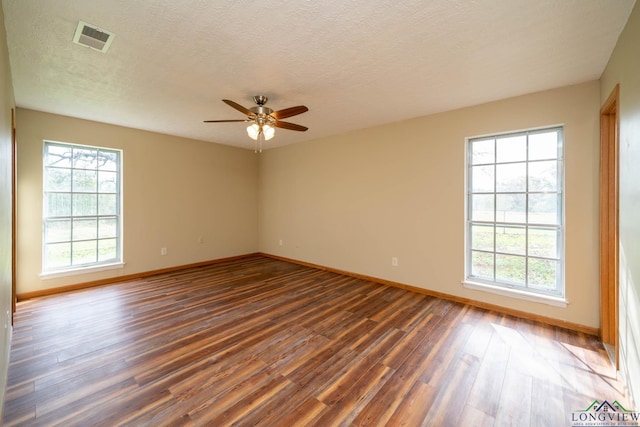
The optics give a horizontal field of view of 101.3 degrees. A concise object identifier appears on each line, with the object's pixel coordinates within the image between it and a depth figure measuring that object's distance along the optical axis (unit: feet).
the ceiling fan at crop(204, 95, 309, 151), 9.80
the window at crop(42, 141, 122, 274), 13.07
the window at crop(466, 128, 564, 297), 10.00
